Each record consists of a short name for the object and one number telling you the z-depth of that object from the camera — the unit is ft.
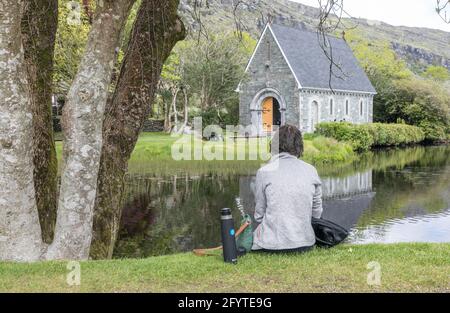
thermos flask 15.99
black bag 17.01
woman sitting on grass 15.93
